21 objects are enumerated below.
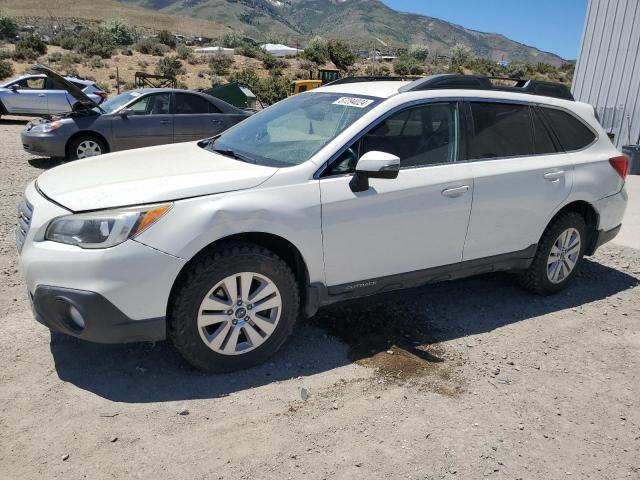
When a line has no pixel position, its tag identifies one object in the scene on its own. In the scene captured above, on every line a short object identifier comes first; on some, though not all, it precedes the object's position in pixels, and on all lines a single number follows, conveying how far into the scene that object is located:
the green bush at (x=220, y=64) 35.44
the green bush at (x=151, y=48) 40.00
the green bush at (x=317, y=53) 43.91
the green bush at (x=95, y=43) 36.62
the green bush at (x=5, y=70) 26.70
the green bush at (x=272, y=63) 39.53
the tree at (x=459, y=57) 50.73
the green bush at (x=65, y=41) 38.25
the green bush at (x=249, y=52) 42.66
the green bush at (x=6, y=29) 38.04
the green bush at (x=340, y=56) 44.53
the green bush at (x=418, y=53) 61.25
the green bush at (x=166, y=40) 45.76
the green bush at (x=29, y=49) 32.09
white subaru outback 3.02
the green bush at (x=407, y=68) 44.81
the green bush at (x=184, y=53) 39.12
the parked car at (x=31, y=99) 16.30
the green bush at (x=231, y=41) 53.12
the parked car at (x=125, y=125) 9.59
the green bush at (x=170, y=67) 33.50
